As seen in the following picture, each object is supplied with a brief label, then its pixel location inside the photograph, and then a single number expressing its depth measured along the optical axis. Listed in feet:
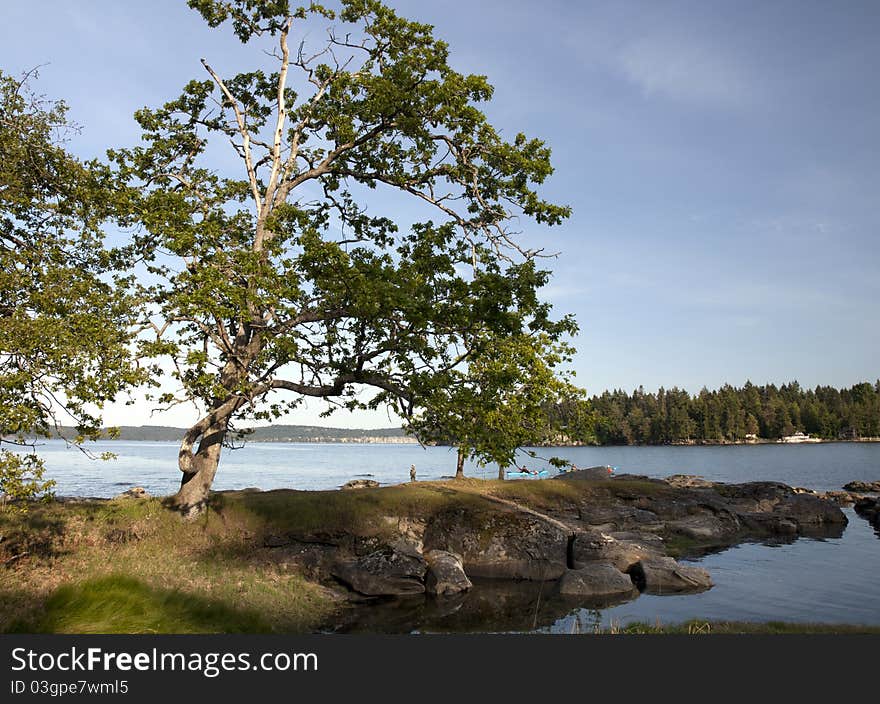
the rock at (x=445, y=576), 73.31
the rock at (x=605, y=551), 83.41
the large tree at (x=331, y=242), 58.29
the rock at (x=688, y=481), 208.69
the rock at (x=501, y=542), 82.84
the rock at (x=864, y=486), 215.92
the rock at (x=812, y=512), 136.87
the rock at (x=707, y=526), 112.57
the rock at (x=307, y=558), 71.20
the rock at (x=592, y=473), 150.41
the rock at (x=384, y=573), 70.64
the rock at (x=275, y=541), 73.56
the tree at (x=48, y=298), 42.65
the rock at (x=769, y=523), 123.13
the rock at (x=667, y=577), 75.41
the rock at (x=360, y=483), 189.28
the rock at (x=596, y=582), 73.05
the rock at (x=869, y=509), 147.04
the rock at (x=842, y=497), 183.55
